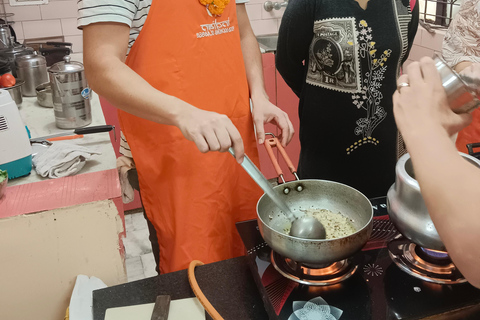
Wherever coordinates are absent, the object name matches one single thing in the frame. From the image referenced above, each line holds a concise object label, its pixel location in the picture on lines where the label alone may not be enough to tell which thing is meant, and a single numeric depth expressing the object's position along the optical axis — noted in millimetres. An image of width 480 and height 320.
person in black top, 1612
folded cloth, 1419
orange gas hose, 904
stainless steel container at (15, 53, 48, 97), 2258
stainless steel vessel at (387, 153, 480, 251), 881
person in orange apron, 1137
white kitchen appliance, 1339
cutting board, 966
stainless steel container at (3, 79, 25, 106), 2004
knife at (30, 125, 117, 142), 1621
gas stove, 867
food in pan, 1062
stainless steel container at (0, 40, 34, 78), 2387
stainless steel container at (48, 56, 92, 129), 1722
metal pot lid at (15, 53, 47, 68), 2297
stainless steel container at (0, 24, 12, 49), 2602
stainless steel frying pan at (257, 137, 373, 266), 880
